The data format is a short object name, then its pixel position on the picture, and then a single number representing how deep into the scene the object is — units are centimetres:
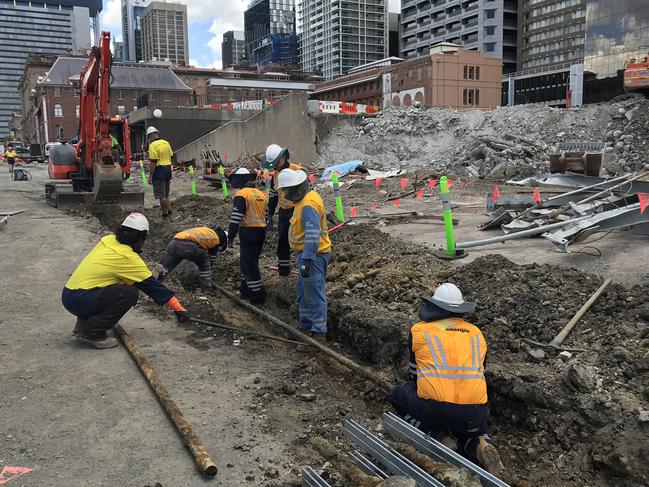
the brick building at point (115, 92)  7294
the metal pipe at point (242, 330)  609
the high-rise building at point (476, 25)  8594
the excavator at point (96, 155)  1391
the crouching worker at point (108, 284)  536
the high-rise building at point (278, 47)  17700
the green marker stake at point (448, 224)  764
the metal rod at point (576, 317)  491
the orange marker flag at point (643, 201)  666
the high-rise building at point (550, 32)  8181
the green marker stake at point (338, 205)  1078
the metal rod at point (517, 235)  755
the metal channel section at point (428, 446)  303
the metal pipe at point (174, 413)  337
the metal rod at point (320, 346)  492
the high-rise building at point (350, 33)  13700
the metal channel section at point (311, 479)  308
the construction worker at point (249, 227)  733
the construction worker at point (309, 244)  565
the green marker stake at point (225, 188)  1628
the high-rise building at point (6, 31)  19738
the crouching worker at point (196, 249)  764
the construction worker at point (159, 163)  1247
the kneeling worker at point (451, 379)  356
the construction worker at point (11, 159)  3108
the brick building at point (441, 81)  4925
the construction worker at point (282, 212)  773
